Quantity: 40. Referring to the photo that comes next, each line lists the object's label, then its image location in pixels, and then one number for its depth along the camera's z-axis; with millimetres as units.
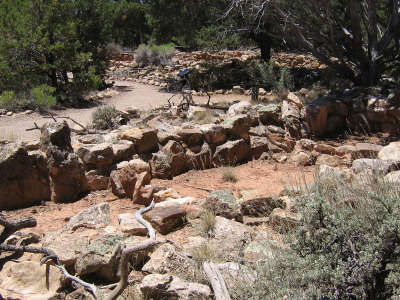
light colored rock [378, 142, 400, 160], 5081
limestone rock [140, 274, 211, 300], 2646
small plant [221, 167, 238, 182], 5590
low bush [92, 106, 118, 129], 8031
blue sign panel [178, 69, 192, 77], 14375
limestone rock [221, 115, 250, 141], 6488
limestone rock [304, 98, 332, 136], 7188
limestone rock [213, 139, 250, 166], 6324
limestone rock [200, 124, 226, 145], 6320
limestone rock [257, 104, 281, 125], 7184
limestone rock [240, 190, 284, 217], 4098
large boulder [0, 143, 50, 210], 4453
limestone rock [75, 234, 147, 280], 2947
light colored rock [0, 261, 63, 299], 2678
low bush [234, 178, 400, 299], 2314
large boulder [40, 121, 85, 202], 4824
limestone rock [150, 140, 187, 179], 5711
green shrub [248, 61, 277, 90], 11359
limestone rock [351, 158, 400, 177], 4190
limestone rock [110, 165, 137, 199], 4926
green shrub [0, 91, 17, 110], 10039
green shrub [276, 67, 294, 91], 10617
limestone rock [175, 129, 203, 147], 6172
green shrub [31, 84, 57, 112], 10164
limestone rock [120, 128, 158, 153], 5859
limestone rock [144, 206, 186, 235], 3768
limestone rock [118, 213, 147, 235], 3533
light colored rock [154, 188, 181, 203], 4594
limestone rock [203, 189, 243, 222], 3971
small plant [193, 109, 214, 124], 7395
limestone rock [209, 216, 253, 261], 3250
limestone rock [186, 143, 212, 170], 6146
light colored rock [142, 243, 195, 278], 2990
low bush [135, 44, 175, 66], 20812
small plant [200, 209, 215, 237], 3719
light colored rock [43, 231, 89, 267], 3066
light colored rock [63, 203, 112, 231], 3697
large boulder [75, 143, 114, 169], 5254
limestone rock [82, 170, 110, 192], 5172
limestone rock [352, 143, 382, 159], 5547
